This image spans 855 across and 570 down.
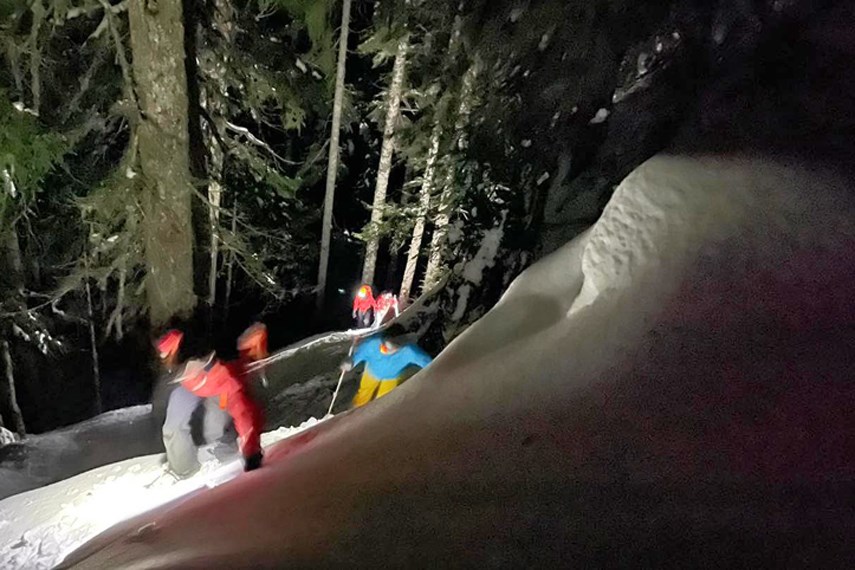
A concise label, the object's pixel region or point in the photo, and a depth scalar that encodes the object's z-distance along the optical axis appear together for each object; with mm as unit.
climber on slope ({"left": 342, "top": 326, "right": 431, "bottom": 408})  6613
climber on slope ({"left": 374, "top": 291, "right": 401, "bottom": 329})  13633
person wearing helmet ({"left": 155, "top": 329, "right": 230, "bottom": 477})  6688
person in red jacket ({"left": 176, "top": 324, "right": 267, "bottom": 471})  5309
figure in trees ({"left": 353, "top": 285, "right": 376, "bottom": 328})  14852
